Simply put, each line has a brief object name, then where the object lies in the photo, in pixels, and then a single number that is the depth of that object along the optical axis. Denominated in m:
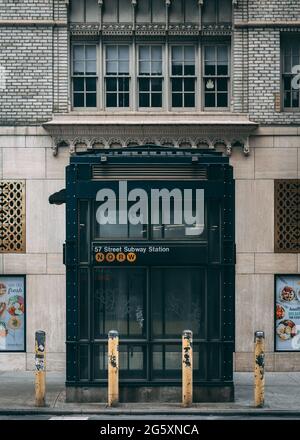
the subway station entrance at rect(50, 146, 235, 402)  14.06
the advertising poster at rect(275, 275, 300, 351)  18.19
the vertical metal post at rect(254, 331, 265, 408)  13.72
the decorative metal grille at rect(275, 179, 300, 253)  18.17
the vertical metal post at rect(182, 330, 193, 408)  13.62
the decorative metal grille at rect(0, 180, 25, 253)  18.17
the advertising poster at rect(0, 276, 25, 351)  18.14
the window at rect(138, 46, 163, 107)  18.67
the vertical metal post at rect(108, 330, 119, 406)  13.66
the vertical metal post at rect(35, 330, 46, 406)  13.75
